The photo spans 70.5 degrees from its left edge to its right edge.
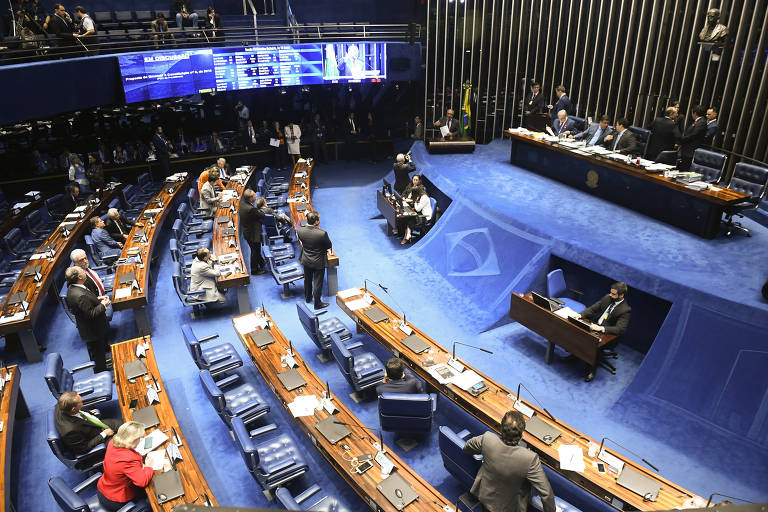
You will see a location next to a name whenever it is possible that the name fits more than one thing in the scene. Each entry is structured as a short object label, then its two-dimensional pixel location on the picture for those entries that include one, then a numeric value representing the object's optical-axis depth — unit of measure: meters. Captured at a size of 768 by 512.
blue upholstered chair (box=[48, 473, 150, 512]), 4.71
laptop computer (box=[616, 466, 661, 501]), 4.75
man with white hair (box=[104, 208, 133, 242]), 10.51
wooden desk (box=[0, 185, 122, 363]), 7.69
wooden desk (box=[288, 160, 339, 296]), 9.64
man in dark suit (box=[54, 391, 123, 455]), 5.57
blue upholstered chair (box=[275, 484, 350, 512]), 4.48
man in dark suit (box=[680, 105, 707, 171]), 9.62
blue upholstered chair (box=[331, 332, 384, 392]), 6.72
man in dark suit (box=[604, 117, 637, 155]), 10.59
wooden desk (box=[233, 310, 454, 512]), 4.87
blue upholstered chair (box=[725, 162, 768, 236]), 8.39
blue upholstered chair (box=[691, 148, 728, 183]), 9.54
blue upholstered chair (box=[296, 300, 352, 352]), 7.45
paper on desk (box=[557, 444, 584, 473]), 5.07
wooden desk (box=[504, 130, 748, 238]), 8.51
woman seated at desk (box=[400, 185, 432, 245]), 11.56
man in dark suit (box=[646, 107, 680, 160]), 9.98
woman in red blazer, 5.00
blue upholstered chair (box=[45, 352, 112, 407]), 6.28
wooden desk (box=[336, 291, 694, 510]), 4.78
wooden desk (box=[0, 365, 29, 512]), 5.25
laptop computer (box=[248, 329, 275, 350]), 7.05
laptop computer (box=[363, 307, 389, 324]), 7.61
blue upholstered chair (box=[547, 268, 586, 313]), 8.18
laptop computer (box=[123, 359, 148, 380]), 6.52
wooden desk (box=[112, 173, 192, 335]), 8.16
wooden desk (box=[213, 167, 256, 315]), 8.70
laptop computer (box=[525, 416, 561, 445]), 5.38
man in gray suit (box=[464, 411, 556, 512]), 4.32
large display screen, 13.16
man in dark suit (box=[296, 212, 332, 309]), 8.84
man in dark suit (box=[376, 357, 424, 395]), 5.87
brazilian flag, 15.41
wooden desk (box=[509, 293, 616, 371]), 6.90
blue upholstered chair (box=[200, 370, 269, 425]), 5.90
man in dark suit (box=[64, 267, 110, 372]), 7.02
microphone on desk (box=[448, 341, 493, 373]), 6.46
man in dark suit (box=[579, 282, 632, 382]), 6.98
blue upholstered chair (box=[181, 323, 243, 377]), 6.96
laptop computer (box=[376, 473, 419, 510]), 4.80
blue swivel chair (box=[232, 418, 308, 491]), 5.22
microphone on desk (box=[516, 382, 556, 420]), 6.83
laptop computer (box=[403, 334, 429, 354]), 6.86
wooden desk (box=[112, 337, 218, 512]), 4.98
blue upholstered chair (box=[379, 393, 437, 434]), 5.70
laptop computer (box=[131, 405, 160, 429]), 5.76
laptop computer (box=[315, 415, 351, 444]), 5.53
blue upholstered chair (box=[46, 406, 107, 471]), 5.48
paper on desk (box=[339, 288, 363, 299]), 8.27
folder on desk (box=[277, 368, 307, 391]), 6.25
